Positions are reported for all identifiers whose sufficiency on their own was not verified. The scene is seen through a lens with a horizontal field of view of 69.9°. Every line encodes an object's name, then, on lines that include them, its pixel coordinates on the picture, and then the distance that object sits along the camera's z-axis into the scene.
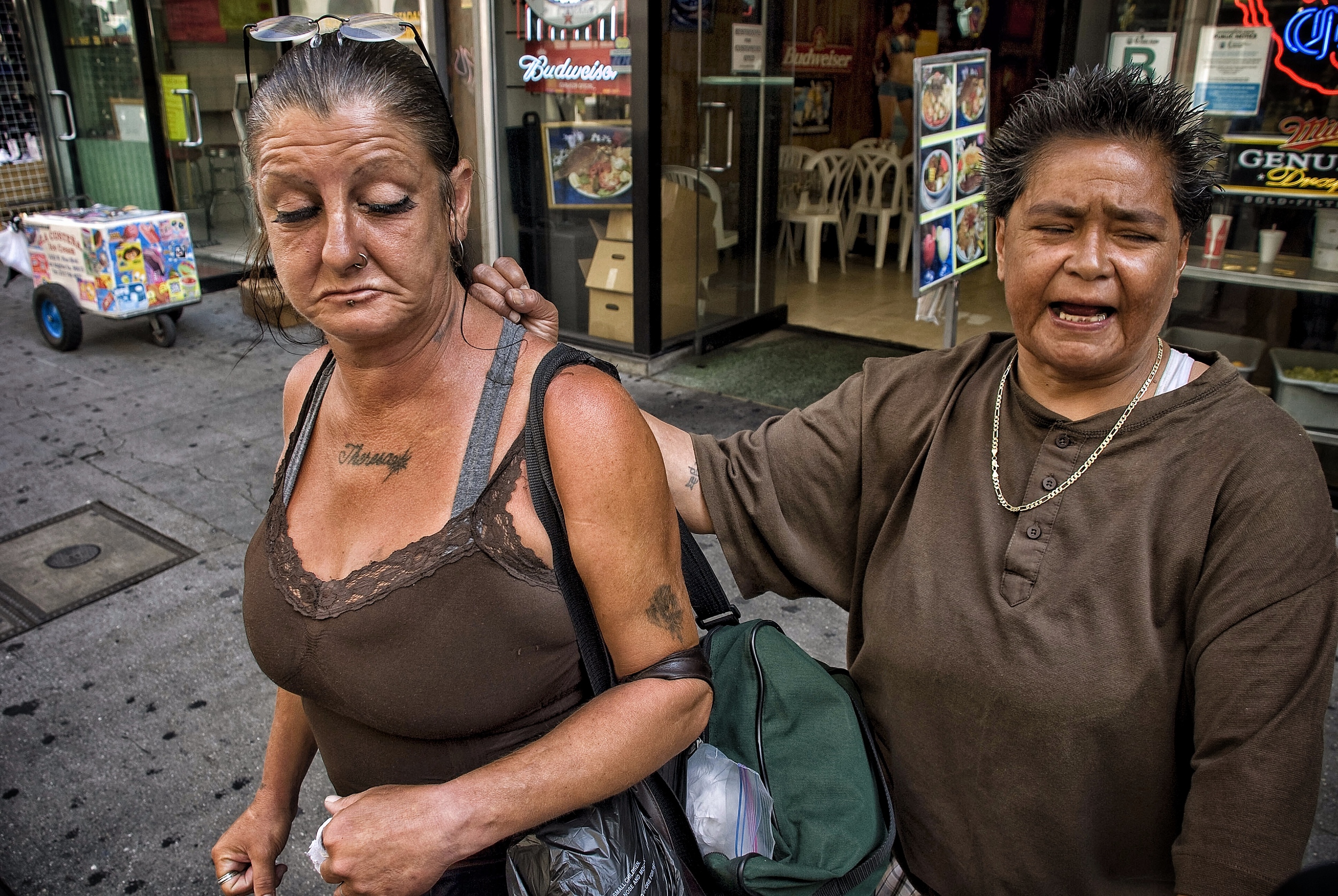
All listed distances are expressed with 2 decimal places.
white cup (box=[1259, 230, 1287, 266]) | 4.28
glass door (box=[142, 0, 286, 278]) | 8.80
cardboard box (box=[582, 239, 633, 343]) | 6.12
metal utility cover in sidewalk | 3.63
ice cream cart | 6.23
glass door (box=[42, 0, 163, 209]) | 9.06
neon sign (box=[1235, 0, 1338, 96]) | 3.92
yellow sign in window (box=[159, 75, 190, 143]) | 8.90
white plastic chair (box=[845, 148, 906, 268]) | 9.07
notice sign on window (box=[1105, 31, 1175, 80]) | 4.29
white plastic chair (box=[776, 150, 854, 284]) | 8.84
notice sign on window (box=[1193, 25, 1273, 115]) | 4.11
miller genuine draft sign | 4.02
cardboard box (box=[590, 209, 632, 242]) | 6.00
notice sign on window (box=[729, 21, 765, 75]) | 6.02
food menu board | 3.94
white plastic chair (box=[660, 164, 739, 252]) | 5.95
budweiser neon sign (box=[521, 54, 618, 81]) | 5.70
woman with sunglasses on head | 1.22
